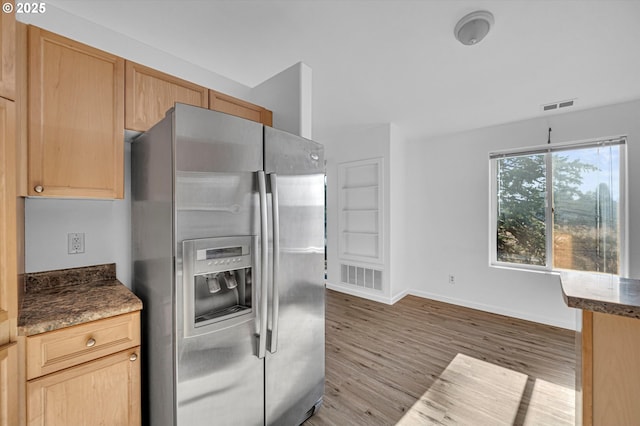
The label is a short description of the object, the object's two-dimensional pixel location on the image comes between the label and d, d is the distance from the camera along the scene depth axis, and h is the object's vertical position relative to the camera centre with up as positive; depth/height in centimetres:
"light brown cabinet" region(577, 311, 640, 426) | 104 -66
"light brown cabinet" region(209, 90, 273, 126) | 195 +85
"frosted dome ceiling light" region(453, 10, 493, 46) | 162 +123
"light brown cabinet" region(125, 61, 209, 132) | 154 +77
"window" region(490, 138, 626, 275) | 291 +7
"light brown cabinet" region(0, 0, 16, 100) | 96 +62
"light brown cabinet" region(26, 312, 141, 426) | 107 -73
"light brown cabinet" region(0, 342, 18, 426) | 95 -64
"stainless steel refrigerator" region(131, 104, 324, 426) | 112 -29
